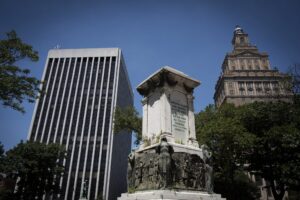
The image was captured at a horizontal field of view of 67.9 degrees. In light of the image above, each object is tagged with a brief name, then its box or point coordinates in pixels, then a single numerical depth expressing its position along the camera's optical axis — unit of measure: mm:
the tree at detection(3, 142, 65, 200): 30562
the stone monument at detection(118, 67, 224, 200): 7227
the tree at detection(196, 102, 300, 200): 18719
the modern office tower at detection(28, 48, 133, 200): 57562
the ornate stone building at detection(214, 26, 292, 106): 59906
